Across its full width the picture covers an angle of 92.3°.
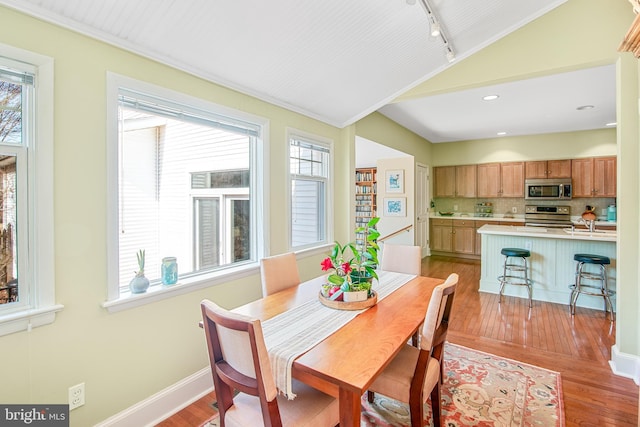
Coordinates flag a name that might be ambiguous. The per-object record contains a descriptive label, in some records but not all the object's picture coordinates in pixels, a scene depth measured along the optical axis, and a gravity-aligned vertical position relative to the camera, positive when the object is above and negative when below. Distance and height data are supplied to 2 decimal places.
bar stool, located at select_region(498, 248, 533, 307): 3.93 -0.80
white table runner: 1.25 -0.58
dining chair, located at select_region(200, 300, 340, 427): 1.11 -0.67
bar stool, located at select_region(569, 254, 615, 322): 3.46 -0.85
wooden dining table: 1.14 -0.60
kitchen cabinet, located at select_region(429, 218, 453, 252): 6.95 -0.57
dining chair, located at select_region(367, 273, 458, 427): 1.46 -0.84
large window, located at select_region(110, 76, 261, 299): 1.96 +0.20
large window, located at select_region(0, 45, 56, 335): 1.46 +0.08
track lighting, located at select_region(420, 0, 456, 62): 2.09 +1.37
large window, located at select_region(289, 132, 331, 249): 3.22 +0.25
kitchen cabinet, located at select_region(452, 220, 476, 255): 6.63 -0.58
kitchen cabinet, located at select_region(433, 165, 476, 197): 6.92 +0.68
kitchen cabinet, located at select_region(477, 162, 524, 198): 6.45 +0.66
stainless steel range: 6.07 -0.13
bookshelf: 7.57 +0.40
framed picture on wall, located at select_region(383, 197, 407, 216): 6.19 +0.09
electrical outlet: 1.59 -0.96
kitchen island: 3.74 -0.61
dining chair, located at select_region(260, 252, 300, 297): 2.14 -0.45
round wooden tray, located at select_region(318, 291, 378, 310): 1.78 -0.55
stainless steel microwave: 5.95 +0.41
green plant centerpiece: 1.84 -0.37
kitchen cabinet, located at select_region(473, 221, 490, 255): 6.51 -0.64
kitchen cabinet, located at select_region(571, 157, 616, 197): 5.66 +0.62
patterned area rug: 1.91 -1.29
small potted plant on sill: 1.88 -0.43
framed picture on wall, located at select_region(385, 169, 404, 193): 6.23 +0.61
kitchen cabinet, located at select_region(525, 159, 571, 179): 6.04 +0.82
